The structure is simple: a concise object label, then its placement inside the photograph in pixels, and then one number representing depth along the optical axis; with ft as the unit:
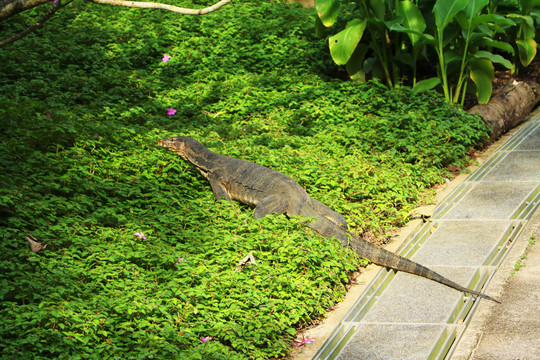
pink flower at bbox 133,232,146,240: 18.78
